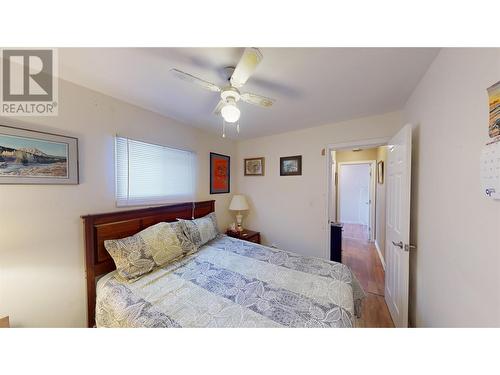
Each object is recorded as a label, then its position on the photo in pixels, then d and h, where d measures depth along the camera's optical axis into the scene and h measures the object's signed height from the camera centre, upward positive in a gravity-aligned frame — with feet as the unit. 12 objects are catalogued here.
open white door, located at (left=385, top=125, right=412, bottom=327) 4.88 -1.28
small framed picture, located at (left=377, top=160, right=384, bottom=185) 11.19 +0.93
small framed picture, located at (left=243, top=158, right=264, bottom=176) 10.55 +1.14
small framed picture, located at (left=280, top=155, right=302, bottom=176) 9.36 +1.08
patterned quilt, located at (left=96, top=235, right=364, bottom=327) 3.46 -2.64
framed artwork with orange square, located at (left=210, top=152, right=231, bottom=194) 9.55 +0.65
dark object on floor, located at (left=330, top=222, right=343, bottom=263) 8.72 -2.85
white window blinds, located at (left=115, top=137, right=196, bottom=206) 5.95 +0.42
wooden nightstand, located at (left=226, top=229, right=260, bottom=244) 9.50 -2.81
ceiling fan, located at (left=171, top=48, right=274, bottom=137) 3.15 +2.22
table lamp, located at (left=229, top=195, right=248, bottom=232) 10.07 -1.18
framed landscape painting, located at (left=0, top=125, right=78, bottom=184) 3.86 +0.64
